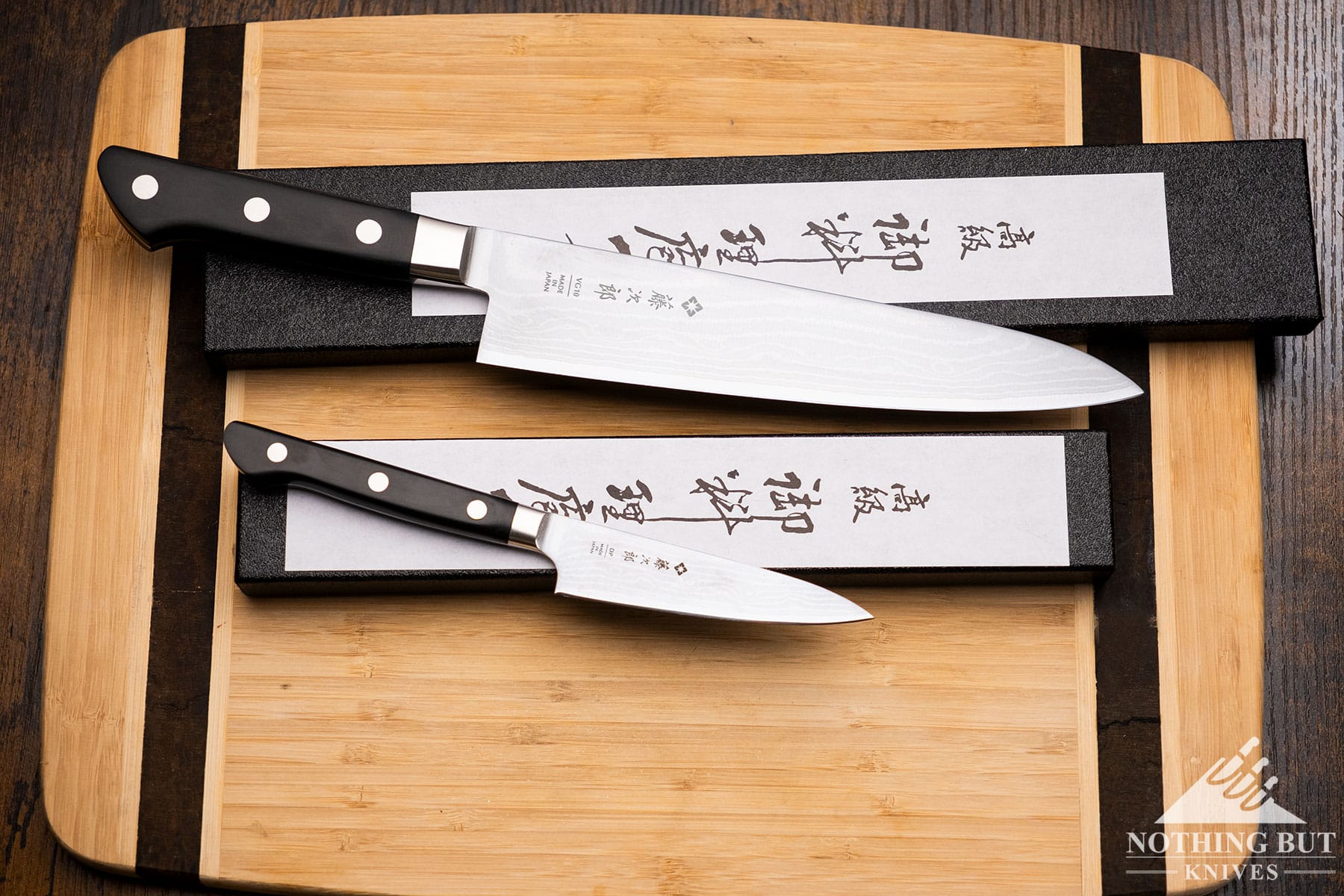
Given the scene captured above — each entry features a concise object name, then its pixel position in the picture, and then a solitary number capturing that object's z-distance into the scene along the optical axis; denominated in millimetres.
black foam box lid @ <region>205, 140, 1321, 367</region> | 849
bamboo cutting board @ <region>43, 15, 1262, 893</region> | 825
